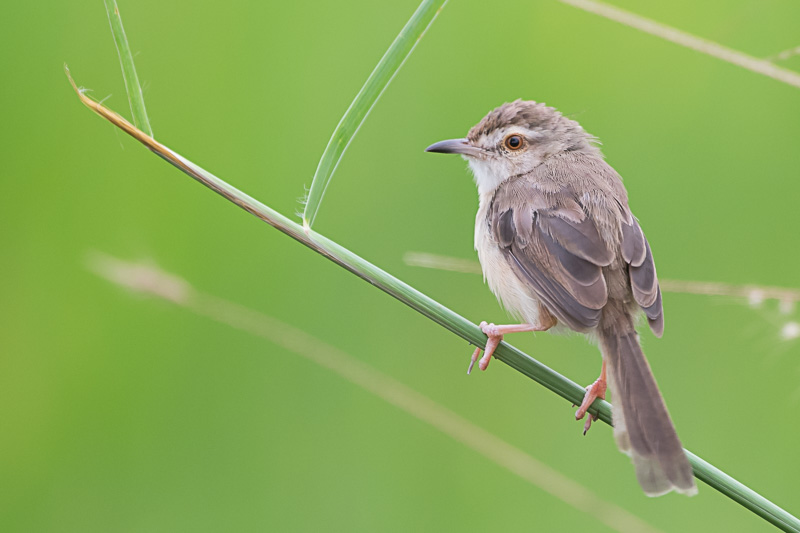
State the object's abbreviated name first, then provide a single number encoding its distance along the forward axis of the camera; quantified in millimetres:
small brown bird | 5723
